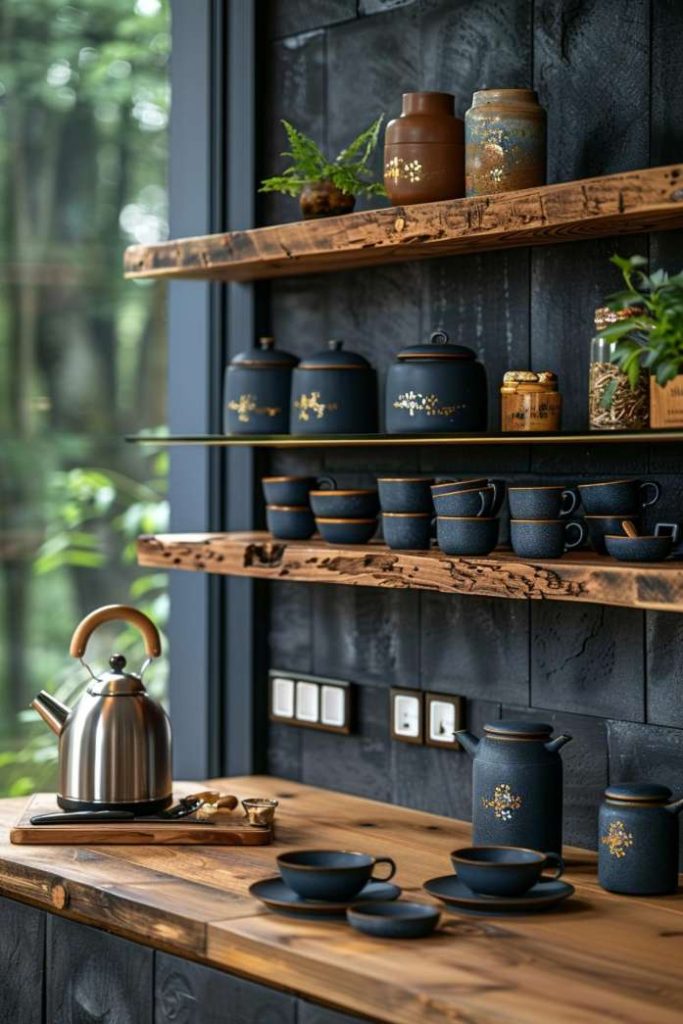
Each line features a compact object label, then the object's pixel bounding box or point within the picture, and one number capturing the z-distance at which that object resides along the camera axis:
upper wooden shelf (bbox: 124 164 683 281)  2.11
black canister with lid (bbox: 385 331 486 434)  2.40
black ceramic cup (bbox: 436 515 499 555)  2.32
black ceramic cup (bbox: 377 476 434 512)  2.44
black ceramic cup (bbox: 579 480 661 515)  2.22
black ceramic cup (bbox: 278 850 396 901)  2.01
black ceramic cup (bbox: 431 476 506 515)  2.33
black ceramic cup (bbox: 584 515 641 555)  2.22
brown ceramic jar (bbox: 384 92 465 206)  2.40
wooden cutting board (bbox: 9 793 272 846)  2.43
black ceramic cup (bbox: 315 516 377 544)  2.58
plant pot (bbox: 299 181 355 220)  2.61
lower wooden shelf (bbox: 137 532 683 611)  2.05
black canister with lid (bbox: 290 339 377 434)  2.62
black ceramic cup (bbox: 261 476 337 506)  2.68
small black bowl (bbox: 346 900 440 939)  1.91
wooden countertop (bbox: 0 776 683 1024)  1.71
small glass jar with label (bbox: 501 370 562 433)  2.30
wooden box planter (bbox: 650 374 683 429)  2.04
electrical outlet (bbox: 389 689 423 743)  2.71
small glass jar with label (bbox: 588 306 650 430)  2.16
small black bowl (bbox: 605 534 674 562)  2.12
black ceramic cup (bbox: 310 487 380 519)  2.57
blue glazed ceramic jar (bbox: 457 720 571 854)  2.27
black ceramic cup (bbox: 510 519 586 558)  2.24
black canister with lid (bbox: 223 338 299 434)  2.74
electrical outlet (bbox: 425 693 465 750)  2.63
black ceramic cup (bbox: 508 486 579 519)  2.24
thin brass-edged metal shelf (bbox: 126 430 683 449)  2.09
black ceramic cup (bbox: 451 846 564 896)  2.04
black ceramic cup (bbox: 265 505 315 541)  2.69
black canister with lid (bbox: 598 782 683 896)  2.12
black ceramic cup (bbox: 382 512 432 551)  2.44
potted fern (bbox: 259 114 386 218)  2.60
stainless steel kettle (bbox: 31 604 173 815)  2.53
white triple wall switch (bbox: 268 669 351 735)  2.86
